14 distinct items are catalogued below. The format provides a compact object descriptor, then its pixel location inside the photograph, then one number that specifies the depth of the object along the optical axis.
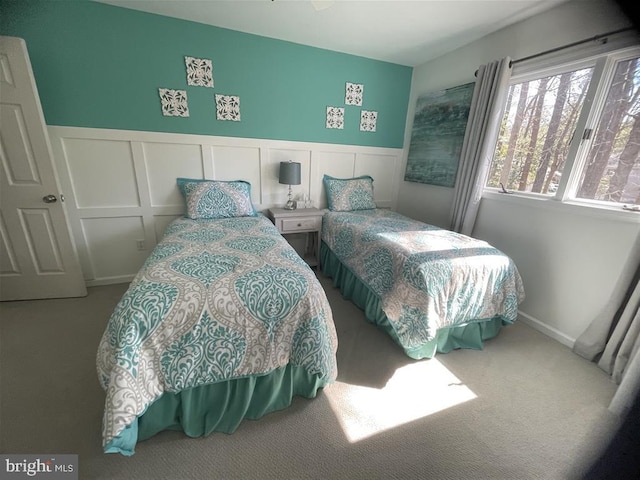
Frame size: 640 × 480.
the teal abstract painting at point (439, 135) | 2.60
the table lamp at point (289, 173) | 2.70
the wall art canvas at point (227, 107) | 2.48
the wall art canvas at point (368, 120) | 3.06
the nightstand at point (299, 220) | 2.70
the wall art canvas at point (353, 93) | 2.91
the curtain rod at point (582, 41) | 1.56
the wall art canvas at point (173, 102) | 2.31
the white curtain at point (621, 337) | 1.36
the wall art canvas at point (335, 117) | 2.91
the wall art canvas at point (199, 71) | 2.32
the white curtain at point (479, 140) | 2.17
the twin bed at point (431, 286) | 1.59
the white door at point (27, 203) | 1.79
